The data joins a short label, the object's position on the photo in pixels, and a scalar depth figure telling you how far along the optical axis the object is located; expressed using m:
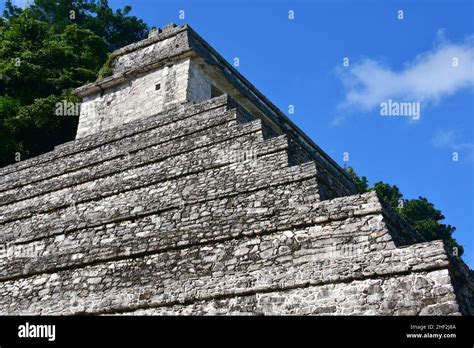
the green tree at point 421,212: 26.80
